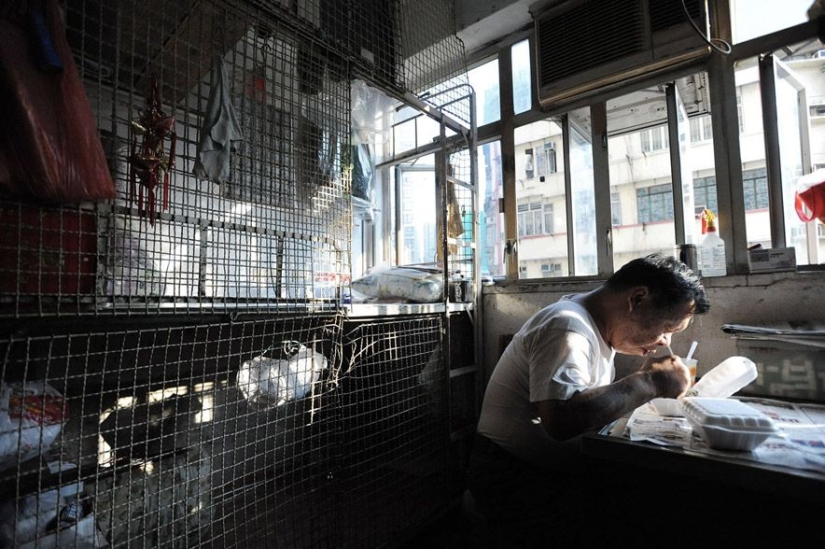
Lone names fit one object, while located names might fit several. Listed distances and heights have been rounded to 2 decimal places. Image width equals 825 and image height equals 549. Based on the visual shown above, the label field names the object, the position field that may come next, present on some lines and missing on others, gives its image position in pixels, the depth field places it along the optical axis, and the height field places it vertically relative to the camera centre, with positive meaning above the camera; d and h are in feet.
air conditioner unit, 6.78 +4.53
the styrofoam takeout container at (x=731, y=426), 2.83 -1.05
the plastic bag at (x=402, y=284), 7.64 +0.14
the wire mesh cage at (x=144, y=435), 3.57 -1.68
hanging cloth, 4.11 +1.71
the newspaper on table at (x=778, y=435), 2.74 -1.25
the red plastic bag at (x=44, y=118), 2.76 +1.33
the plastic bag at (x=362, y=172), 8.71 +2.72
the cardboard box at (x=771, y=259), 5.87 +0.33
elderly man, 3.51 -0.96
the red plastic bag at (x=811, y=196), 5.31 +1.15
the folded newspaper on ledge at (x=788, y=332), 4.56 -0.63
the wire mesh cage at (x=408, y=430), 6.61 -2.42
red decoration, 3.77 +1.42
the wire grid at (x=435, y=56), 8.19 +5.15
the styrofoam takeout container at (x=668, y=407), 3.95 -1.24
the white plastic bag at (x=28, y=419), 3.43 -1.06
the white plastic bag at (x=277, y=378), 5.09 -1.10
